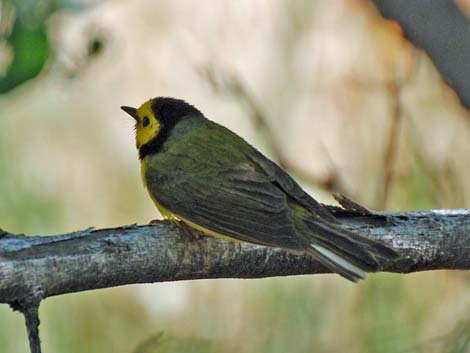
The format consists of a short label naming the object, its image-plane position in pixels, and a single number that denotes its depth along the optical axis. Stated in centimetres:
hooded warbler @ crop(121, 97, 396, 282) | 542
